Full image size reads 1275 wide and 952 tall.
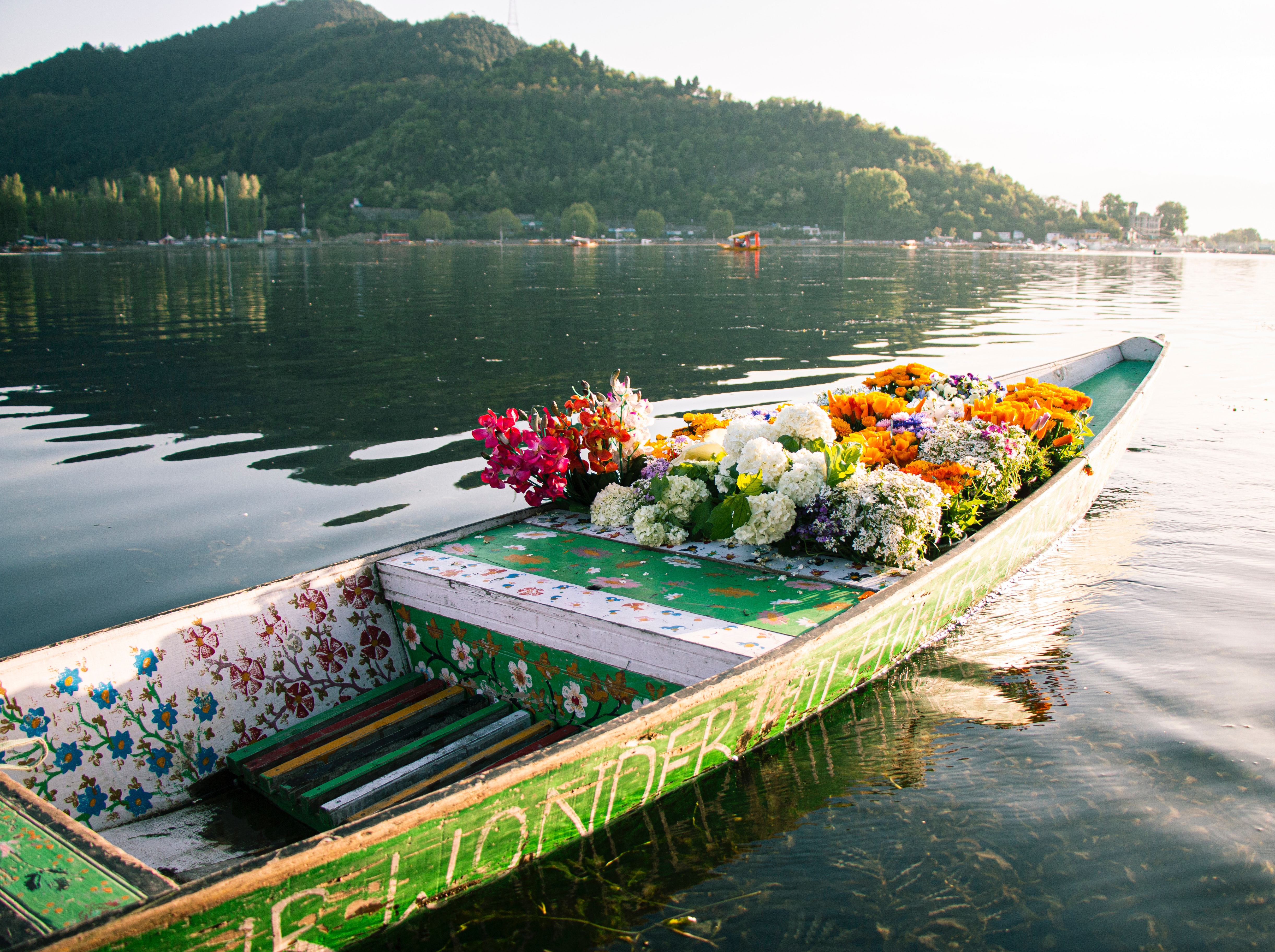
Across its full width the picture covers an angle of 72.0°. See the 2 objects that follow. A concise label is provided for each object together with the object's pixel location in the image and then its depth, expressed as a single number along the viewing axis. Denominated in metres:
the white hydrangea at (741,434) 6.19
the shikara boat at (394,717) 2.73
